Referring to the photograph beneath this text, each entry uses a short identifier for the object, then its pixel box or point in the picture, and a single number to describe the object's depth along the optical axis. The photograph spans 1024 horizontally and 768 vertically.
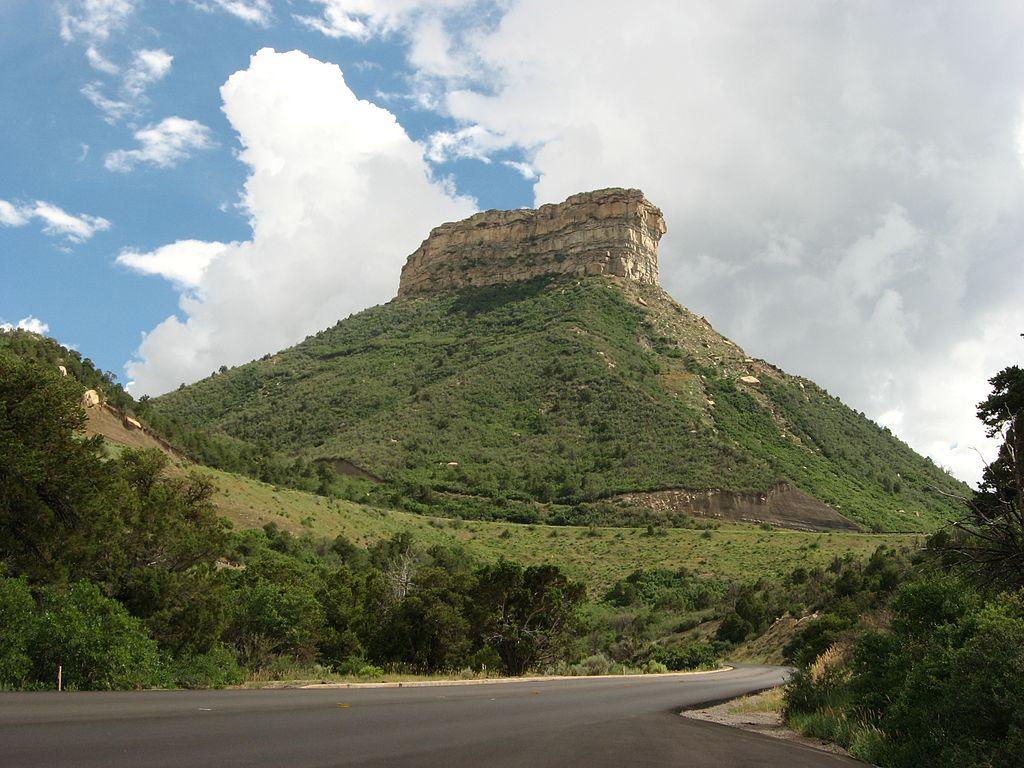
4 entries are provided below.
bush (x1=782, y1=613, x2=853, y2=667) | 28.73
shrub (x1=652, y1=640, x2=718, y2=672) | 43.62
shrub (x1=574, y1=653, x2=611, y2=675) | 34.91
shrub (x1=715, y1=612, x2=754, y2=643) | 48.91
